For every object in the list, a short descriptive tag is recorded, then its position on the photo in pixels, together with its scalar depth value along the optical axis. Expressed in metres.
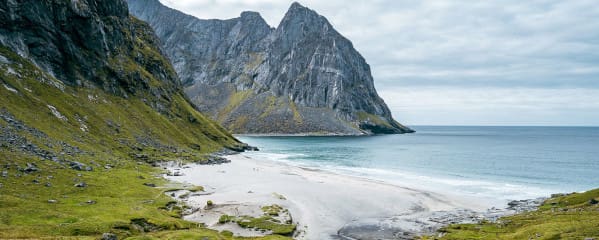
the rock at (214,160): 113.69
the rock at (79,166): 66.51
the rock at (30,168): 54.75
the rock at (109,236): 35.25
